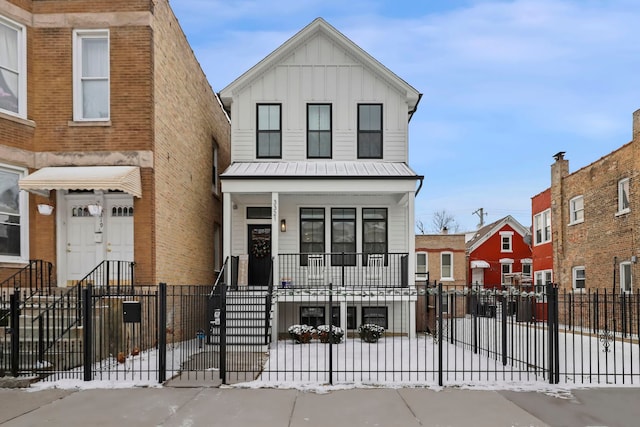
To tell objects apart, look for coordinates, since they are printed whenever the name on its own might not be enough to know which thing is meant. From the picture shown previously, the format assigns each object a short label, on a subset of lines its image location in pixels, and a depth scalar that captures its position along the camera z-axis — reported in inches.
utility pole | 2480.2
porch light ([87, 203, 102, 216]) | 474.3
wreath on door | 693.3
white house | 668.7
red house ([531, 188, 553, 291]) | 1005.2
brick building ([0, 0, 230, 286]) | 482.7
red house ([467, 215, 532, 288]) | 1555.1
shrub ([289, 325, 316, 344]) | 544.1
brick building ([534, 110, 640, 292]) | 680.7
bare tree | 3080.7
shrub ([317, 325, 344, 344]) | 539.9
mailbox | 356.2
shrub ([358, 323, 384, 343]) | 565.9
